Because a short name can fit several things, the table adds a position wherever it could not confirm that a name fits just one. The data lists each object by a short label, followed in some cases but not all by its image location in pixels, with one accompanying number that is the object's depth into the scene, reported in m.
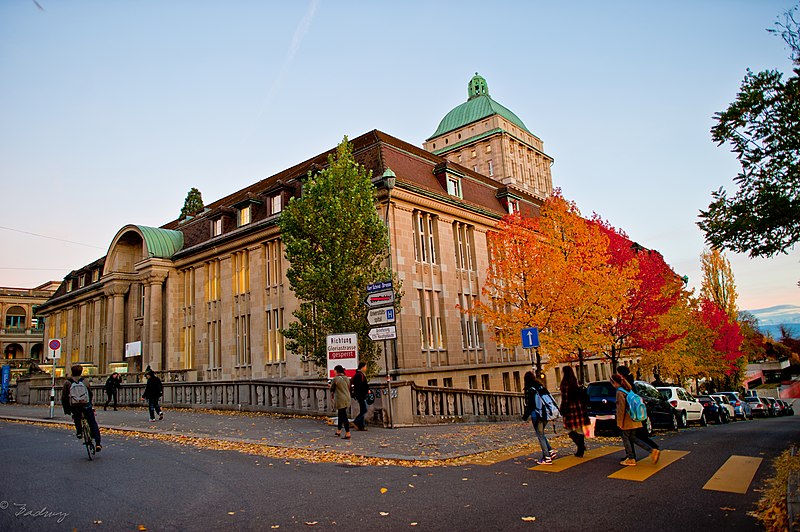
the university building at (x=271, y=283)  25.67
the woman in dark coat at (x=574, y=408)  10.49
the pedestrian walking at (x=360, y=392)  14.52
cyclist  10.93
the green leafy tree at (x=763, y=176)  11.54
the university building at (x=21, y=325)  77.81
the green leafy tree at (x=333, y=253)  17.92
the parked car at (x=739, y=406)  32.00
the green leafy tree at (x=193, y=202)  50.34
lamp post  16.98
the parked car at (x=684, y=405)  19.59
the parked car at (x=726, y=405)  27.39
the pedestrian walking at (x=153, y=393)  18.34
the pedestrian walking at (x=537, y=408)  9.91
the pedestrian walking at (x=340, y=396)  13.41
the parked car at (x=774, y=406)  41.27
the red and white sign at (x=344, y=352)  15.37
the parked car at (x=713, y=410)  24.75
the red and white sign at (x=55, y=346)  24.32
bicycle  10.78
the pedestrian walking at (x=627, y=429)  9.65
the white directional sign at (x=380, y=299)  15.32
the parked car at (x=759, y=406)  37.88
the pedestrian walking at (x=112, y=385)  25.77
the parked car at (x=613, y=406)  15.08
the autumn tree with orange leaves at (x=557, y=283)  22.48
